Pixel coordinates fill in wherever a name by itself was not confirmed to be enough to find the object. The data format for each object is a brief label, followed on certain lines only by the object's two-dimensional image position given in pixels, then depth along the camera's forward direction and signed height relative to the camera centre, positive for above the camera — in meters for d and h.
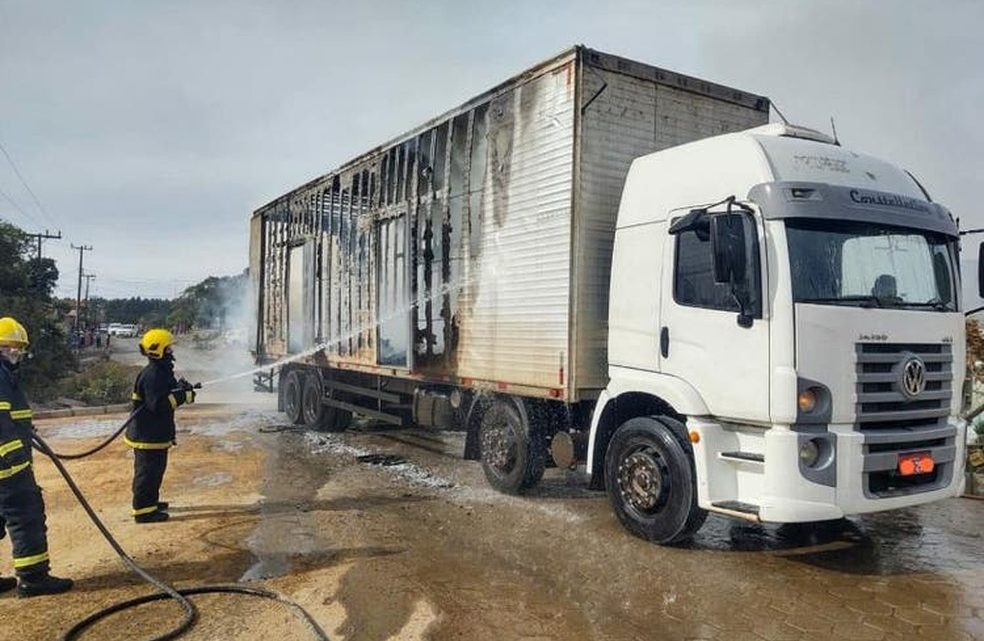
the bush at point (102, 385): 19.58 -1.33
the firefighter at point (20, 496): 4.48 -1.05
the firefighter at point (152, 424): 6.20 -0.77
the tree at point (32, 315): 20.91 +0.84
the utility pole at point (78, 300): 51.00 +3.20
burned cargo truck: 6.02 +1.02
